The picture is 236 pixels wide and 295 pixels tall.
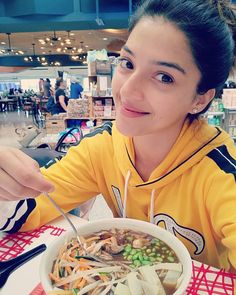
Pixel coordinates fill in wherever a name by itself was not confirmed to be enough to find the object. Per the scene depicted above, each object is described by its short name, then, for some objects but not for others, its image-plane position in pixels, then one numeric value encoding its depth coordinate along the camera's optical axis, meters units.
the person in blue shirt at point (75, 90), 6.28
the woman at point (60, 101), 6.52
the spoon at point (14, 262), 0.68
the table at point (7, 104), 15.79
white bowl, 0.54
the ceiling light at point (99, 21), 6.12
